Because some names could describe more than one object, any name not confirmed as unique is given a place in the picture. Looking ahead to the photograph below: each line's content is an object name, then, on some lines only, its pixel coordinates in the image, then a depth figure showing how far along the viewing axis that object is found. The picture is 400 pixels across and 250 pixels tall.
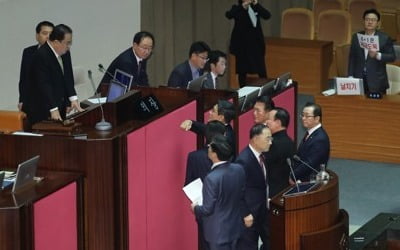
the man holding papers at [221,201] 14.08
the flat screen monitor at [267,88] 19.16
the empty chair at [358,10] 31.71
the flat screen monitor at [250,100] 18.48
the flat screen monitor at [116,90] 16.45
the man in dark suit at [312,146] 16.33
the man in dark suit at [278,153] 15.76
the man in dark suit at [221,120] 15.80
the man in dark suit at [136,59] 18.44
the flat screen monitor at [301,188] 14.54
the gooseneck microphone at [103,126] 14.33
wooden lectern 14.36
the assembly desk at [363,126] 22.50
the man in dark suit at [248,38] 25.25
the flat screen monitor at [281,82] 19.98
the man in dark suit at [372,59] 22.45
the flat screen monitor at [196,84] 17.05
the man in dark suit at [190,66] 18.78
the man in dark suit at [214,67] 18.89
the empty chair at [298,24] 30.05
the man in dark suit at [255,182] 15.01
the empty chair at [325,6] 32.22
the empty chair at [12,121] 17.89
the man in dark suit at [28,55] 18.31
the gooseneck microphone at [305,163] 14.94
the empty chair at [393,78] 23.87
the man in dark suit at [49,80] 17.66
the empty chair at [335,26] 29.87
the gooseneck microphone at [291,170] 14.70
